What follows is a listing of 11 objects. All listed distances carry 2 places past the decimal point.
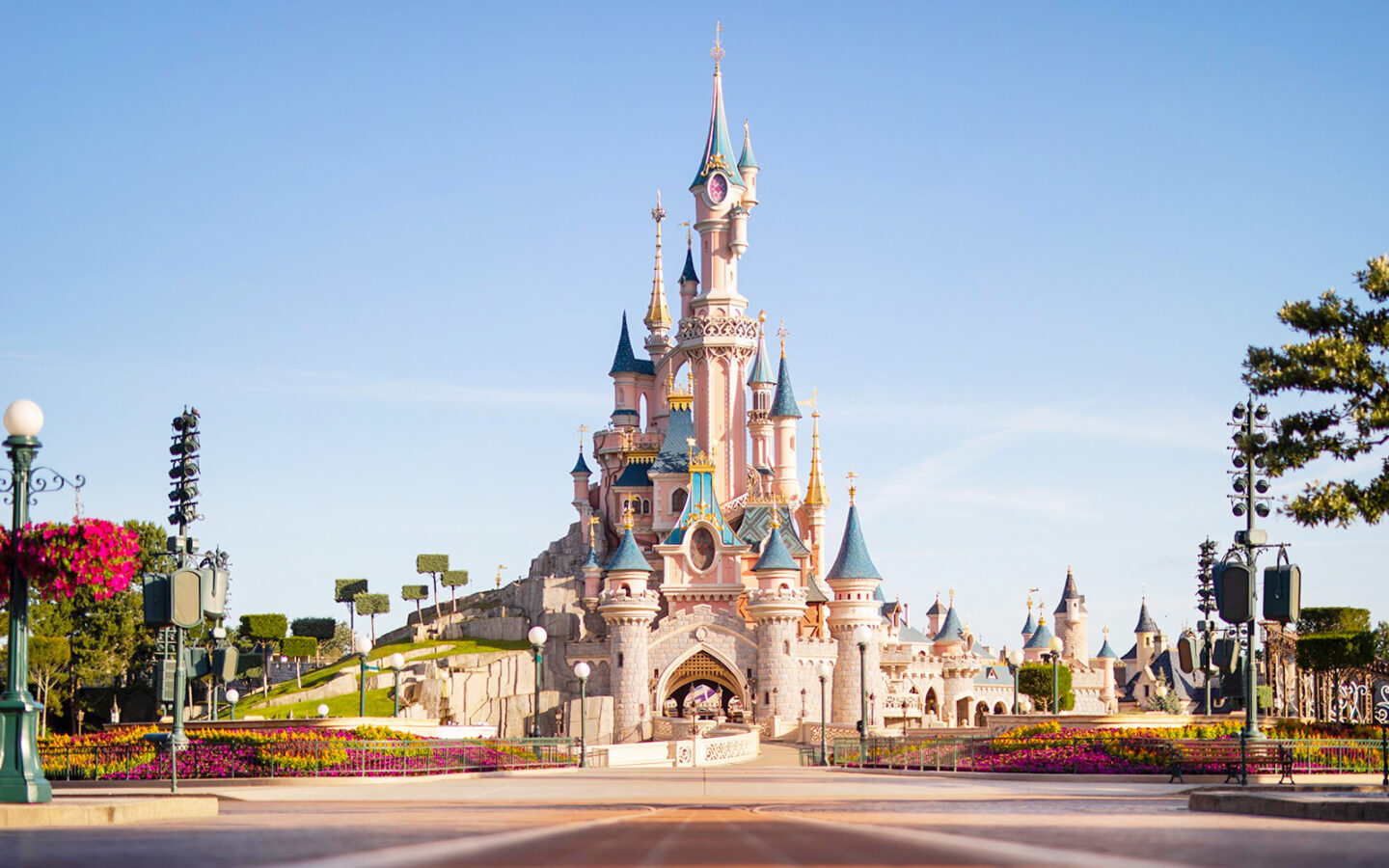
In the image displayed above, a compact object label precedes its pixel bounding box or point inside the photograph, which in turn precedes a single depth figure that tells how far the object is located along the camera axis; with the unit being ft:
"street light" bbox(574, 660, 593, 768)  144.77
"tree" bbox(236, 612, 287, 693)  297.74
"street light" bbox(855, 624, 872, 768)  127.24
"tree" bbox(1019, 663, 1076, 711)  286.05
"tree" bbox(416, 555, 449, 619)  328.49
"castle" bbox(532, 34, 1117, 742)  222.89
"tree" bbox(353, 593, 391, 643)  325.62
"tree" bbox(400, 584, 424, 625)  328.90
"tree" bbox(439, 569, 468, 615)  327.88
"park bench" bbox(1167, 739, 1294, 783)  84.99
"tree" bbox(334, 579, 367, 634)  332.60
